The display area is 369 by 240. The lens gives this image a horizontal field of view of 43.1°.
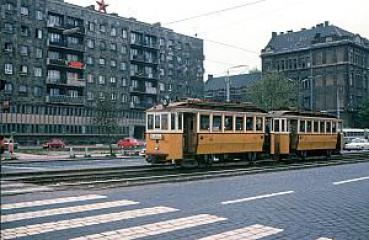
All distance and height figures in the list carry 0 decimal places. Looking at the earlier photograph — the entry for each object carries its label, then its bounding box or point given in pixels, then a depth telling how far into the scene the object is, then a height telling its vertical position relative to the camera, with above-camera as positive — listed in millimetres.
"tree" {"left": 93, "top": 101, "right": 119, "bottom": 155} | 42469 +2183
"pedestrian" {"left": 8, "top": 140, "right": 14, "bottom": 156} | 32556 -571
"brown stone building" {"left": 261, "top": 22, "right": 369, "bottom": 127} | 80875 +13826
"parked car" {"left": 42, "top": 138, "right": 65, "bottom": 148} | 50556 -512
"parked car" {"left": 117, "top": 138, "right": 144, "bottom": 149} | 50197 -402
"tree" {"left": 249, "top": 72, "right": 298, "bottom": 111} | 64688 +6925
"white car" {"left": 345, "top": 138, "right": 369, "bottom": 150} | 47656 -343
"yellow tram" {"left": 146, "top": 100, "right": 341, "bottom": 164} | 18672 +382
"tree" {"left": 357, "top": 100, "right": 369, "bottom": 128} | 77656 +4467
